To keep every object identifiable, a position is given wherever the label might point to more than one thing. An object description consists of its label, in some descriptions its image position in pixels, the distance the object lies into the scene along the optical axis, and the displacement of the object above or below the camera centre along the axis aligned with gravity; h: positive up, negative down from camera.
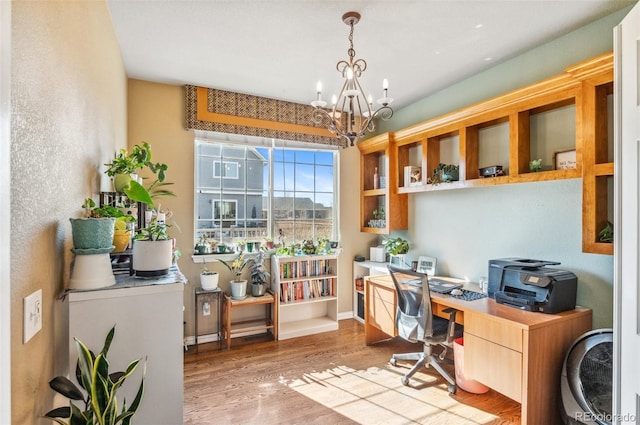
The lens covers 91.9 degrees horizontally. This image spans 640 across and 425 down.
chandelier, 1.99 +0.71
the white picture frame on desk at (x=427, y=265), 3.48 -0.58
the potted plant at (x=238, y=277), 3.40 -0.74
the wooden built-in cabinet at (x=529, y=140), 2.05 +0.67
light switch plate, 0.88 -0.31
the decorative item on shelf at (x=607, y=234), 1.99 -0.12
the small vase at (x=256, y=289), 3.53 -0.87
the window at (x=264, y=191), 3.61 +0.28
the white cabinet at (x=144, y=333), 1.28 -0.52
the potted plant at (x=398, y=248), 3.78 -0.41
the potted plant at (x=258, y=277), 3.52 -0.73
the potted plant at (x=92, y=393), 0.95 -0.57
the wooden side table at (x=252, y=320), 3.29 -1.20
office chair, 2.58 -0.92
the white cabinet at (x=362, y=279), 4.06 -0.93
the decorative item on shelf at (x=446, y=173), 3.09 +0.42
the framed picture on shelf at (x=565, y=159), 2.27 +0.42
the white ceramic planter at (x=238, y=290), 3.40 -0.84
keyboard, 2.58 -0.69
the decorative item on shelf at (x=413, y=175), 3.61 +0.46
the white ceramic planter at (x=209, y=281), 3.30 -0.73
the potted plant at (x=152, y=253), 1.50 -0.20
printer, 2.15 -0.52
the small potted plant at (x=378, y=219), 4.05 -0.07
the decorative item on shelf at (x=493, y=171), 2.69 +0.38
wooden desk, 1.97 -0.92
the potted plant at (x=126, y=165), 1.68 +0.27
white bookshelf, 3.64 -0.97
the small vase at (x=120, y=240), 1.57 -0.14
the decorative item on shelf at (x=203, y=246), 3.45 -0.38
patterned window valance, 3.37 +1.13
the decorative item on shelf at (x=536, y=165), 2.43 +0.39
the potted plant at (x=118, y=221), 1.41 -0.04
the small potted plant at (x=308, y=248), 3.82 -0.43
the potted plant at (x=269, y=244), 3.75 -0.37
